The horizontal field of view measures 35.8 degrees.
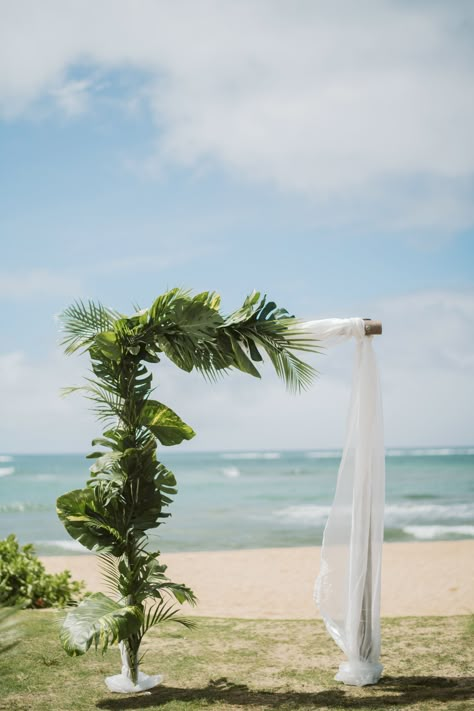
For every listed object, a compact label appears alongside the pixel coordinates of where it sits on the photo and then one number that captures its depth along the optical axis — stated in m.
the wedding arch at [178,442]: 4.69
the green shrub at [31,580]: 7.27
